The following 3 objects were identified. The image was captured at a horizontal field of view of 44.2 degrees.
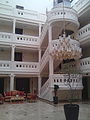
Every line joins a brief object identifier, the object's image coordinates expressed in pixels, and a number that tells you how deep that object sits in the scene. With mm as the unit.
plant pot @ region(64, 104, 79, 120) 4324
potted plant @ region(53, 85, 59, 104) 8376
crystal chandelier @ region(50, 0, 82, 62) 6446
